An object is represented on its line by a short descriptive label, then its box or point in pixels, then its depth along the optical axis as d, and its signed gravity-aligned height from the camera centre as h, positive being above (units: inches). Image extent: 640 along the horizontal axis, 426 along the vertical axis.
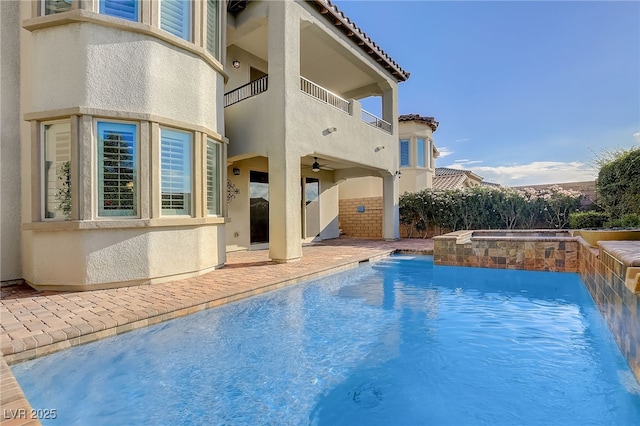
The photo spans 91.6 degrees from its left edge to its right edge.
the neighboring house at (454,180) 1118.4 +124.0
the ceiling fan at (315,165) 616.6 +98.2
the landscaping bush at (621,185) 481.4 +41.8
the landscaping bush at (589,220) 588.8 -18.4
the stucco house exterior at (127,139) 294.2 +84.7
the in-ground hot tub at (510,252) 413.7 -58.7
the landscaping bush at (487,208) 726.5 +9.2
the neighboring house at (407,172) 967.6 +140.0
